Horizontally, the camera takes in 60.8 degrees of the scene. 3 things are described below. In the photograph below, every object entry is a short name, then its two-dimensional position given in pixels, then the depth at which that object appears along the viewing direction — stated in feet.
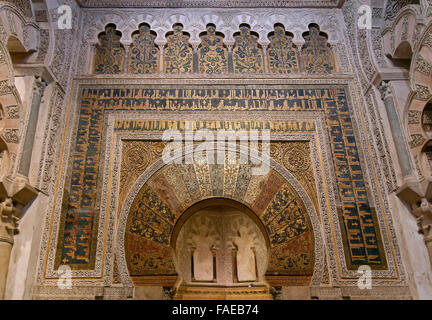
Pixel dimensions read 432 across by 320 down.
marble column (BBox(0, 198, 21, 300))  13.56
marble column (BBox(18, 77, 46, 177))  14.76
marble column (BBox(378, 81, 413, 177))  15.55
